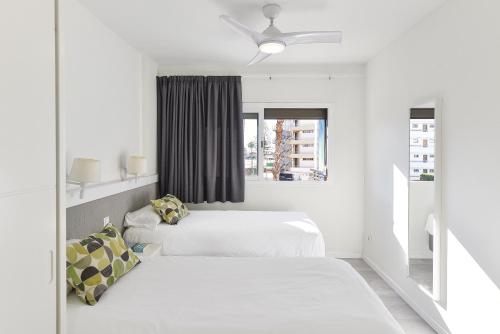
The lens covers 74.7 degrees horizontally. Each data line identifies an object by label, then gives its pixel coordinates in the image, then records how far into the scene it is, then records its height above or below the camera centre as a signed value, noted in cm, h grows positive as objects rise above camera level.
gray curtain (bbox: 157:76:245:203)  428 +32
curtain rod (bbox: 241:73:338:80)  437 +113
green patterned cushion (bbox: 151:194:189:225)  343 -54
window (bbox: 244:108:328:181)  453 +22
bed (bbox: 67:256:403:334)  154 -76
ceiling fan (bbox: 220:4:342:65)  256 +100
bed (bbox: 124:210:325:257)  311 -76
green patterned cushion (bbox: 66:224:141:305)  179 -62
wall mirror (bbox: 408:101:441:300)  261 -31
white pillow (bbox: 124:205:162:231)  323 -60
